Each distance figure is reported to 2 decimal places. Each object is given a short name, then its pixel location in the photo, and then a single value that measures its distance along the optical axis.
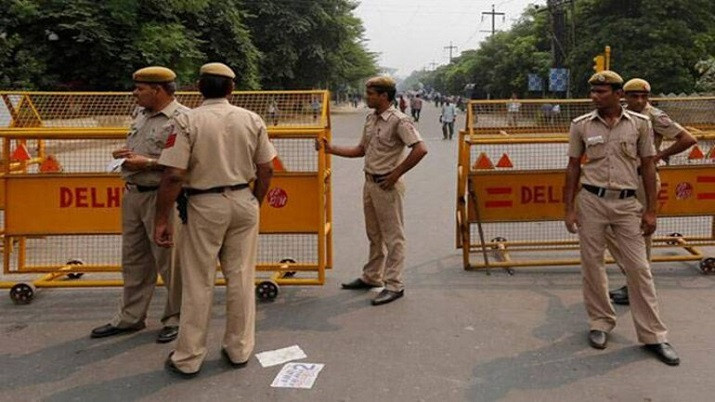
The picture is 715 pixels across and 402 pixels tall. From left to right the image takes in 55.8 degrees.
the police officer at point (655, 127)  5.21
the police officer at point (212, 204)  3.97
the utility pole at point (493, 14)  74.61
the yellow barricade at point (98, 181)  5.58
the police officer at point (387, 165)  5.35
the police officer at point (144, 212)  4.52
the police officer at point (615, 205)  4.40
